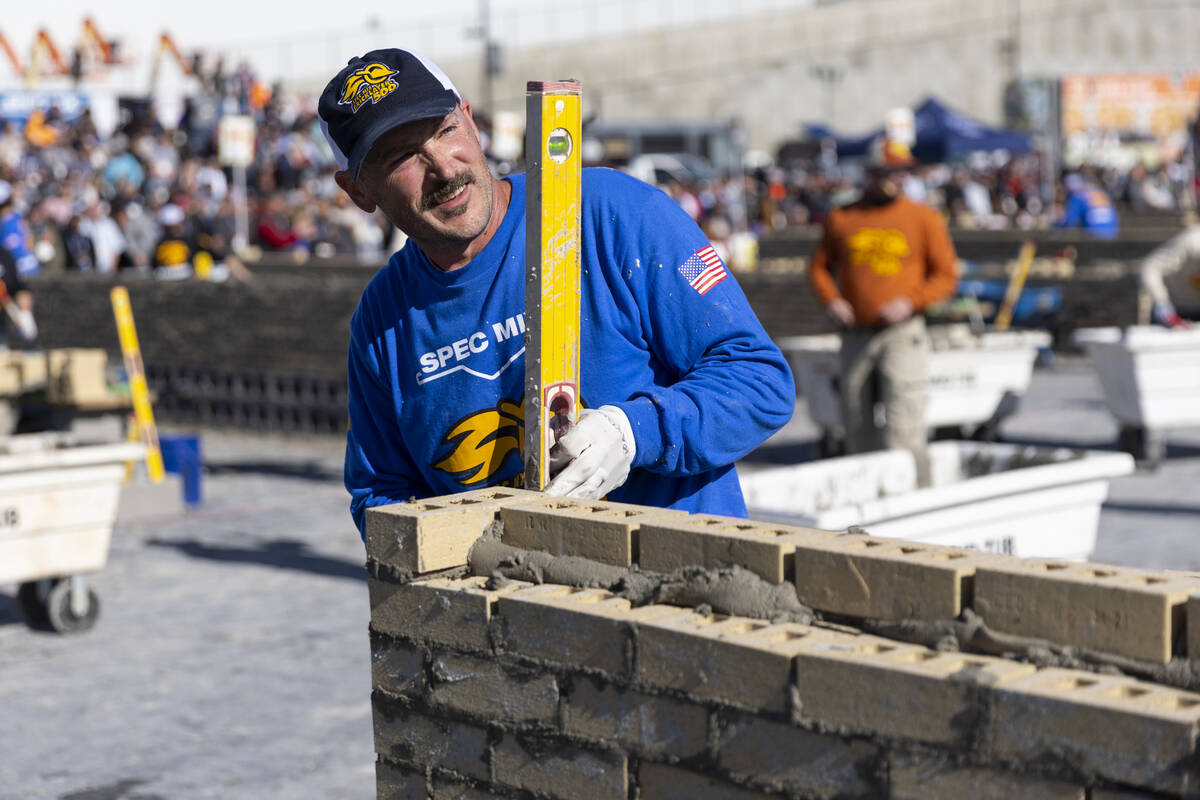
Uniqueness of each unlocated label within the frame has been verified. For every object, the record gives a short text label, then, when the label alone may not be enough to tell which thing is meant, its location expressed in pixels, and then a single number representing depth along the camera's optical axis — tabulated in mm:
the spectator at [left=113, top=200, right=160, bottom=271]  23484
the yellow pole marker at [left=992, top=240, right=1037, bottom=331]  18250
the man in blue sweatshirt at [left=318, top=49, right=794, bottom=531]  2646
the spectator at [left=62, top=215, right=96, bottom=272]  23375
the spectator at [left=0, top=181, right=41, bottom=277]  17234
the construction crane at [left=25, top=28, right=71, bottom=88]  43219
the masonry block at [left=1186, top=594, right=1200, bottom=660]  1823
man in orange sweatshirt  9148
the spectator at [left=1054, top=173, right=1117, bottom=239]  22812
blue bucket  11703
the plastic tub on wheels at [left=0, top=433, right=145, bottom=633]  7684
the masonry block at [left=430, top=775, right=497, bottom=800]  2434
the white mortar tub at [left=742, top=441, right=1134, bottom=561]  6176
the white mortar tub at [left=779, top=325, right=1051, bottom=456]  11594
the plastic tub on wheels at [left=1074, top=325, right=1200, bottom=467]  10867
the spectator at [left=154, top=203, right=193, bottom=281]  19203
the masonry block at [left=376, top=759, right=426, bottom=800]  2535
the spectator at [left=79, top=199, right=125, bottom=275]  23859
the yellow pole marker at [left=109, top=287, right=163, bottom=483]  11344
